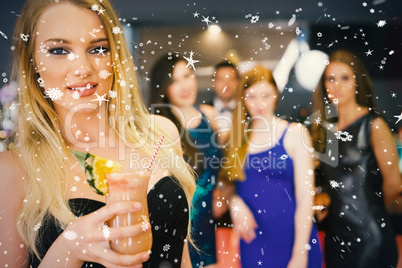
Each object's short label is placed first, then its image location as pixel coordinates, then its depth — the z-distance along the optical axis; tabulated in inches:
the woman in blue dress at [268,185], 86.2
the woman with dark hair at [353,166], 86.9
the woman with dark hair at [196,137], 85.4
